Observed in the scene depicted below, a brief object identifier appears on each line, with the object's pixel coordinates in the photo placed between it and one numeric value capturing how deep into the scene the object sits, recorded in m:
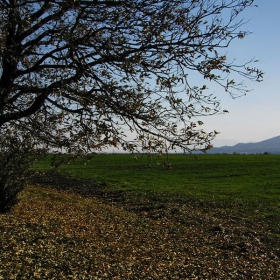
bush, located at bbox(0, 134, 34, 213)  12.07
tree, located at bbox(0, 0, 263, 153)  7.01
